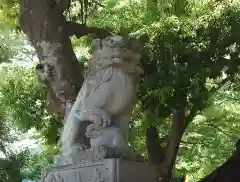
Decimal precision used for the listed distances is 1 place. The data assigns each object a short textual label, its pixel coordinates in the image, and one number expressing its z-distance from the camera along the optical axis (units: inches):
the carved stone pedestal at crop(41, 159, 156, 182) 170.4
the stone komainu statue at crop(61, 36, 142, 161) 187.6
